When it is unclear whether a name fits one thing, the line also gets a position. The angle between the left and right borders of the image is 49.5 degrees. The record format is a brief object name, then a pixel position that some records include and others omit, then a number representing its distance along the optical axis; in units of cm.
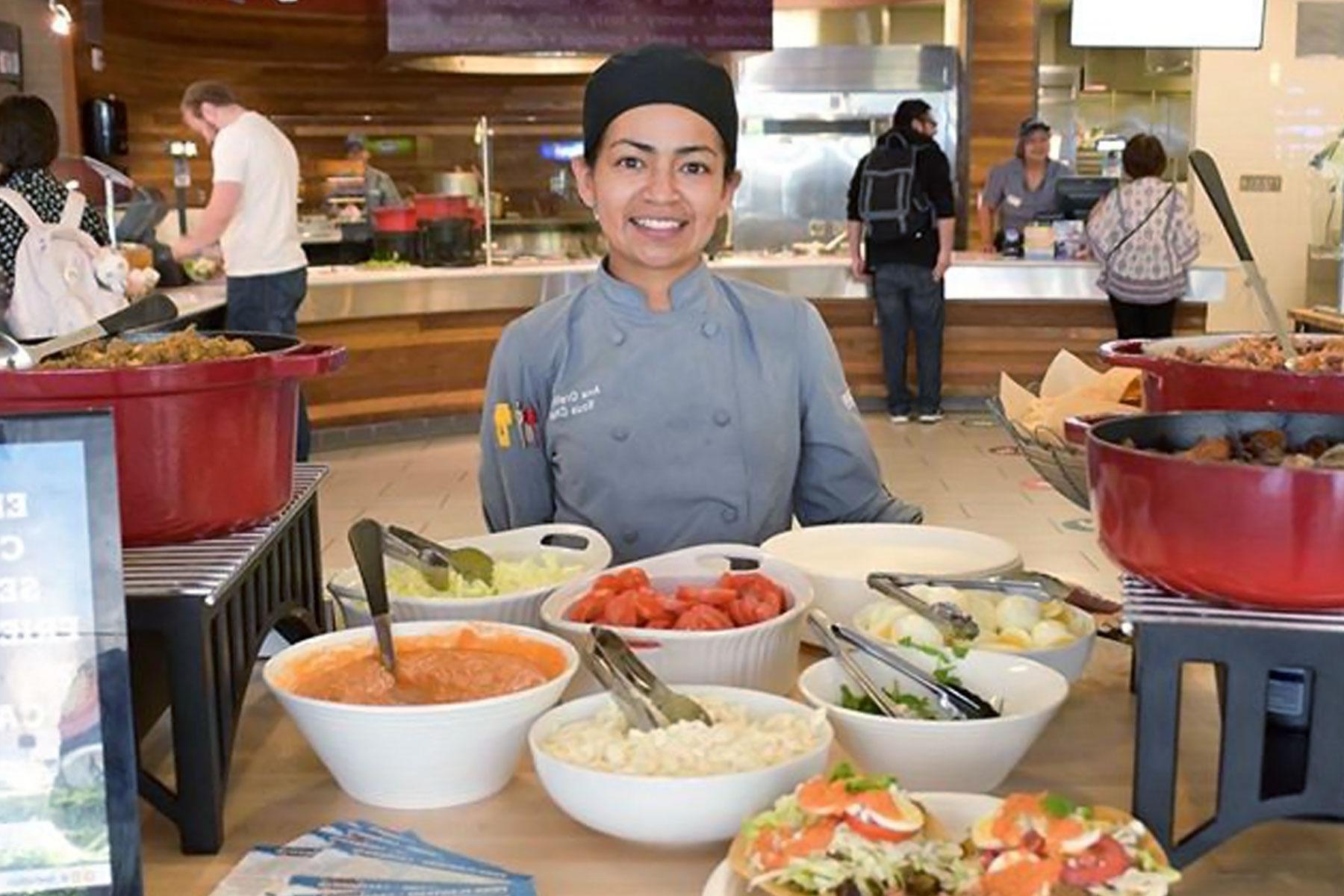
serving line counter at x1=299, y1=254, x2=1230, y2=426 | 769
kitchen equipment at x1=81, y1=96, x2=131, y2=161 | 855
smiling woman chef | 196
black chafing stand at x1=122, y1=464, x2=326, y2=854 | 126
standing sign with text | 106
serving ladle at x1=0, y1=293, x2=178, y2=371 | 142
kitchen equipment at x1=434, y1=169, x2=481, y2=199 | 988
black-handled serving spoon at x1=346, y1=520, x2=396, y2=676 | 142
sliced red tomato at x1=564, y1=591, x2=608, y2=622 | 152
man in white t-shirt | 614
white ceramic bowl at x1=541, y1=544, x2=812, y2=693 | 145
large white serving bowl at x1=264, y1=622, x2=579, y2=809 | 127
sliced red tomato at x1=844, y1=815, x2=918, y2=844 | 102
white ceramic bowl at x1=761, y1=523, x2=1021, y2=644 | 177
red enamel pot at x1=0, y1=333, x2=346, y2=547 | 136
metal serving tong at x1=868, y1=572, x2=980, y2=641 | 149
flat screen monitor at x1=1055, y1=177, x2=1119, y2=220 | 845
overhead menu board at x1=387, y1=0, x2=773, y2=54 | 847
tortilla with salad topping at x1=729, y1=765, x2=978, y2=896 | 100
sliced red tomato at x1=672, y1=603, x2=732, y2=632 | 149
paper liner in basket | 239
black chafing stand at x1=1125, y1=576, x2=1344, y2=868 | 114
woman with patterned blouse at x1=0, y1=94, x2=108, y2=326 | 504
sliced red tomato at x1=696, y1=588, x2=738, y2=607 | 154
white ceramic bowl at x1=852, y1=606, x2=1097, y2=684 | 147
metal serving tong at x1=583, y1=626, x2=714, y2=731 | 128
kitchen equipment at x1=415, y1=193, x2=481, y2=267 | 793
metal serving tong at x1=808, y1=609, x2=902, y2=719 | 133
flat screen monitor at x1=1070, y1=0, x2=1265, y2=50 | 827
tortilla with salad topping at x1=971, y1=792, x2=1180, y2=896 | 98
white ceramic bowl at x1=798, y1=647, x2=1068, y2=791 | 126
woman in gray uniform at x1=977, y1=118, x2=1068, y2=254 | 867
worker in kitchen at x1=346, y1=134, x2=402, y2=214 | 909
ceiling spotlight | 791
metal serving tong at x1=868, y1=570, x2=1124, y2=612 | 159
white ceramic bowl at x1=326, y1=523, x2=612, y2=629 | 159
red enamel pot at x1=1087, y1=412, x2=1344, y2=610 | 113
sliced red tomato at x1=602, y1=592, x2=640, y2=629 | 150
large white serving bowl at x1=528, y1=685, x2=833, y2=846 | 116
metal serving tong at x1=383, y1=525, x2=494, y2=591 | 166
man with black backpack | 786
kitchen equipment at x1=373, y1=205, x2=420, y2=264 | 809
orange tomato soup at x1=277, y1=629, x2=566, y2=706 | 137
